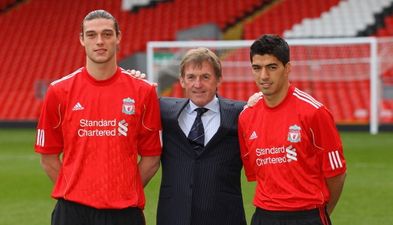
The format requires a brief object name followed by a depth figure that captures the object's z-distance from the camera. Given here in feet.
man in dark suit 15.60
